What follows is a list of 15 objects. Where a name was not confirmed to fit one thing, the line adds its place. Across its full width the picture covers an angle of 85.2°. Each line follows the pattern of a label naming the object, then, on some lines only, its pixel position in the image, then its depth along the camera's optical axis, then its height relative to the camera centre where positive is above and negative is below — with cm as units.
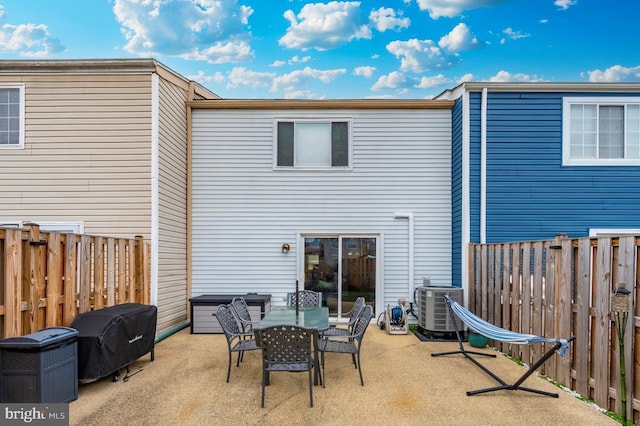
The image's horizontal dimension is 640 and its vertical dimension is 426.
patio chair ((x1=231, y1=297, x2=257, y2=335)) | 490 -152
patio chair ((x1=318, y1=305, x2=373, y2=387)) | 409 -158
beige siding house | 623 +120
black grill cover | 382 -148
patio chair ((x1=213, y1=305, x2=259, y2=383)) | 421 -144
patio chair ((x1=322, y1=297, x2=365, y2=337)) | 478 -164
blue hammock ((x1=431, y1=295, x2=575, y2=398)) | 345 -136
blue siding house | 668 +104
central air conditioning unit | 622 -170
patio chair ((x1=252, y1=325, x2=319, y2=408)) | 346 -135
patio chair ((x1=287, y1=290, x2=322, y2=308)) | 611 -149
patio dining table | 410 -137
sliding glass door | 733 -114
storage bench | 654 -185
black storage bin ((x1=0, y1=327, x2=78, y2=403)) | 314 -143
